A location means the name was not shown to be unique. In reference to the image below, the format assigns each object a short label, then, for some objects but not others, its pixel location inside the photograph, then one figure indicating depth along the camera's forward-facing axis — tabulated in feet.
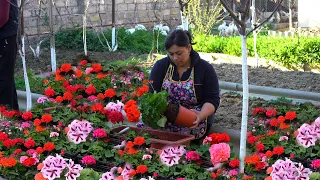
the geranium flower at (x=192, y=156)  11.14
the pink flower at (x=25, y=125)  14.30
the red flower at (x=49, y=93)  17.89
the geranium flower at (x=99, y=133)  12.85
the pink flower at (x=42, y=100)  17.00
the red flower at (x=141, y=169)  10.78
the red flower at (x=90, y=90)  18.33
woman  14.03
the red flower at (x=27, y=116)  14.92
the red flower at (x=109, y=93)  17.31
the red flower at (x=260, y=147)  11.83
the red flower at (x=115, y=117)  14.25
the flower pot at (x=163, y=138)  12.44
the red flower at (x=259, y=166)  10.69
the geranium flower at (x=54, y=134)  13.29
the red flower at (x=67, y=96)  16.66
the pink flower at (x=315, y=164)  10.55
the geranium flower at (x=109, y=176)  10.71
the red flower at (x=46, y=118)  14.11
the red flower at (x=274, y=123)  13.62
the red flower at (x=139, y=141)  12.11
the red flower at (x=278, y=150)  11.40
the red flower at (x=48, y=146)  12.46
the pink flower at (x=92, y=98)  17.33
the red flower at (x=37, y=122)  13.99
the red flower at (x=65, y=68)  19.62
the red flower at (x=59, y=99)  16.61
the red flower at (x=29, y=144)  12.85
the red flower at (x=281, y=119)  13.60
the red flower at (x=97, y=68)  20.67
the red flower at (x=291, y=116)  13.67
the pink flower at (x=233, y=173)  10.30
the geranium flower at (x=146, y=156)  11.41
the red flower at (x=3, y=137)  13.41
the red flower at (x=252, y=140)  12.53
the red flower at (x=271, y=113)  14.92
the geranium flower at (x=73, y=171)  11.03
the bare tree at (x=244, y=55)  10.19
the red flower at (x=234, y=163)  10.51
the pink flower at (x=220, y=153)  10.63
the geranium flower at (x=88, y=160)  11.73
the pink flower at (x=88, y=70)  20.52
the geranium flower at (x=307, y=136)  11.83
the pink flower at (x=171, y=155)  11.17
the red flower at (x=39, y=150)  12.29
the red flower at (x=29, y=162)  11.69
